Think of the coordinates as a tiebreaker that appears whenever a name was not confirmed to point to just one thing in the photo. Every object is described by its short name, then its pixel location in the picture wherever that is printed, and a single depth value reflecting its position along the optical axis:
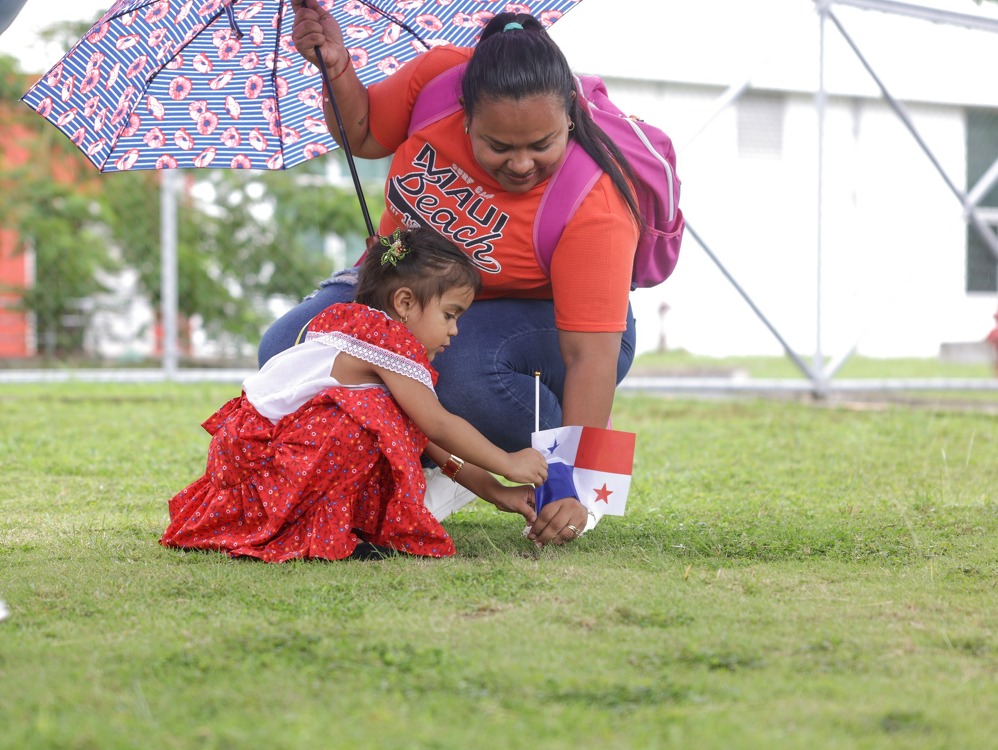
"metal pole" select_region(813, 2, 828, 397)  11.71
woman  4.51
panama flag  4.54
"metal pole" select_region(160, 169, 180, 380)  13.62
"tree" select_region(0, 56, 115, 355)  16.48
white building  11.98
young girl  4.37
